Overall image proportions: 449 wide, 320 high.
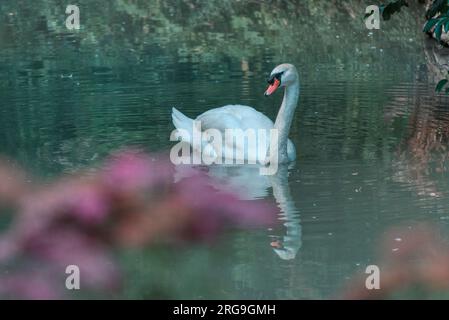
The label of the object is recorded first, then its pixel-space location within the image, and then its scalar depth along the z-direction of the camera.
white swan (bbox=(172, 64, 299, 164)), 17.58
